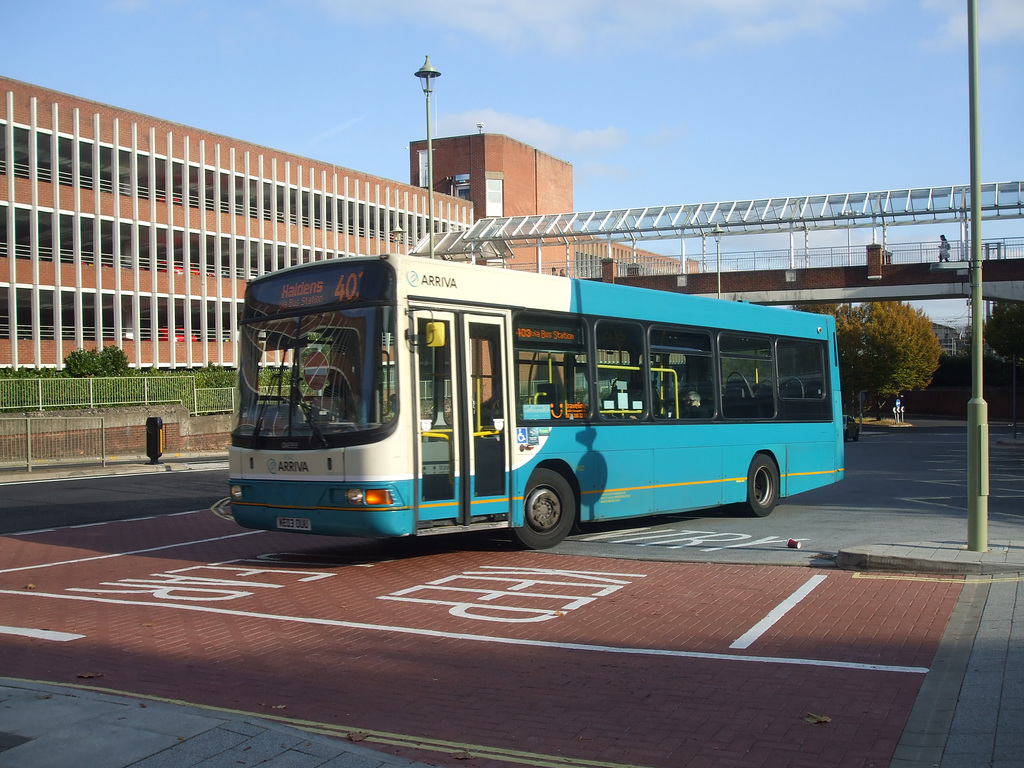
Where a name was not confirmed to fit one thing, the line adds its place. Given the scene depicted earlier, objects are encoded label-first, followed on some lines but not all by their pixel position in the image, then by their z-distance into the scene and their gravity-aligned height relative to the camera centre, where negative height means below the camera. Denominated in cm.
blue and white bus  1024 -8
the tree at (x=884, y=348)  7369 +297
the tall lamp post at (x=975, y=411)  1077 -25
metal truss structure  4362 +790
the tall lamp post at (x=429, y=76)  2342 +740
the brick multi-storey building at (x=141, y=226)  4466 +891
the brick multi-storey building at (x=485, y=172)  7419 +1651
